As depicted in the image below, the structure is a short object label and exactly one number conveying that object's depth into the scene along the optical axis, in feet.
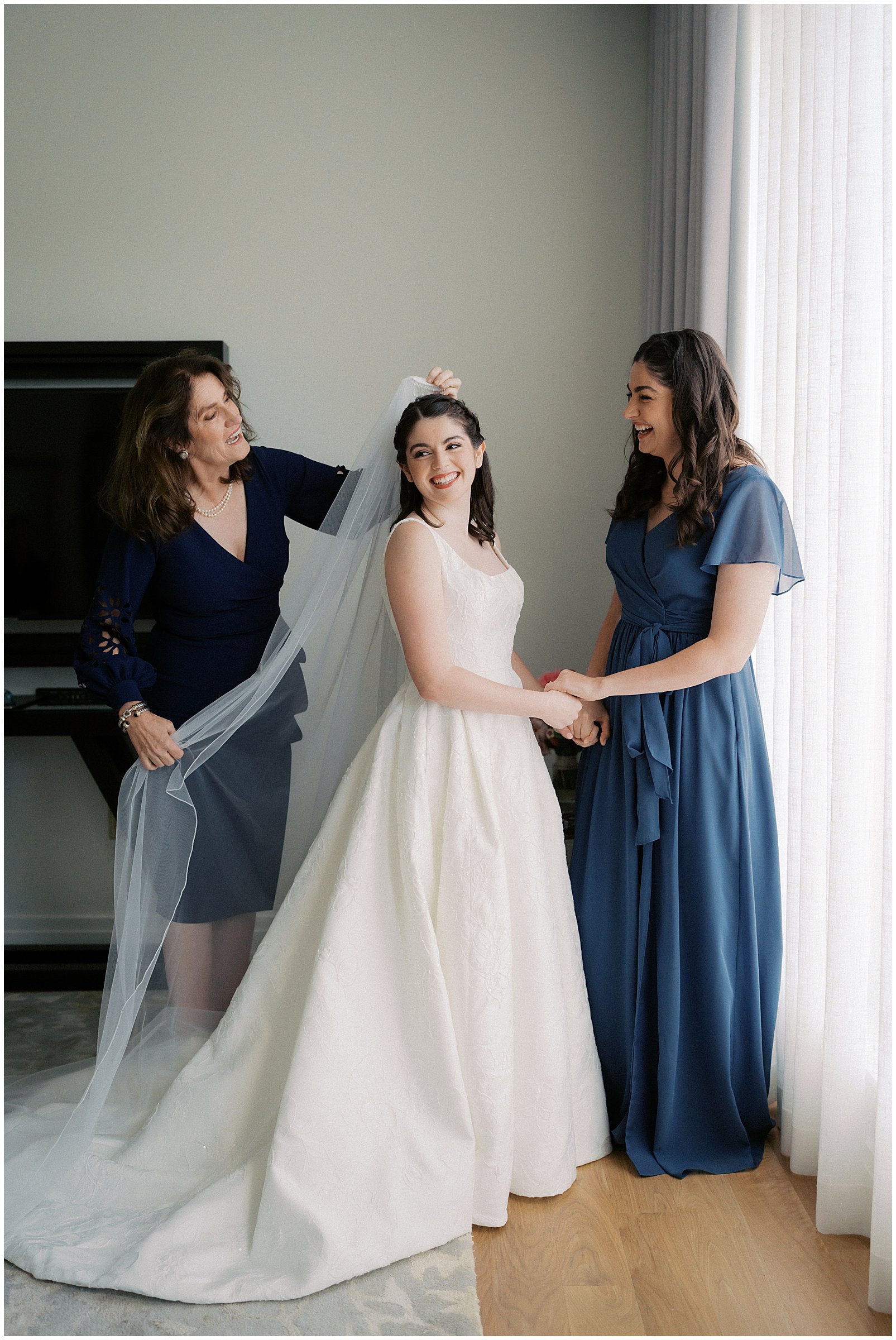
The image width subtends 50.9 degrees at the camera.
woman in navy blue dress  6.44
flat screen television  10.11
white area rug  5.03
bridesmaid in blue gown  6.23
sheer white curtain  5.57
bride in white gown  5.44
